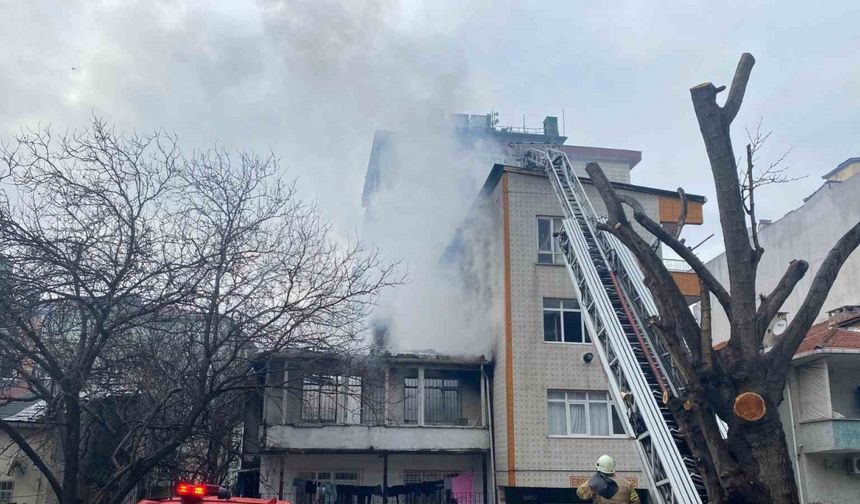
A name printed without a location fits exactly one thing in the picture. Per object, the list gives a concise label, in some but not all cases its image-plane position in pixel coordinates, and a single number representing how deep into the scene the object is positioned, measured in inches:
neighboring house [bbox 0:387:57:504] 753.6
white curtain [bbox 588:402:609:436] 836.6
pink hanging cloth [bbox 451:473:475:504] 869.8
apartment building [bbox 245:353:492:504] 848.9
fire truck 265.7
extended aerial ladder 401.1
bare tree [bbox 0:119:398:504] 433.7
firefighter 314.7
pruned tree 323.9
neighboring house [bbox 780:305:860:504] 791.7
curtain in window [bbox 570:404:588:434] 836.6
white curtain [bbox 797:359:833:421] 813.9
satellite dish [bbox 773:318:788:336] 958.2
